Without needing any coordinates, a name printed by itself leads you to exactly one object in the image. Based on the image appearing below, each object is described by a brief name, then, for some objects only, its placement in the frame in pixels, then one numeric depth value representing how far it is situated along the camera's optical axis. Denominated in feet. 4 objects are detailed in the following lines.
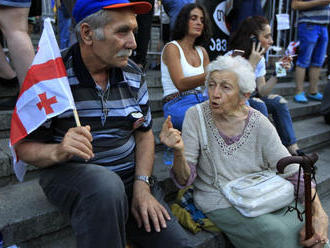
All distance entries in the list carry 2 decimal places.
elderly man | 4.83
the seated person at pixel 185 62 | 9.77
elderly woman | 7.13
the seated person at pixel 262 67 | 11.15
